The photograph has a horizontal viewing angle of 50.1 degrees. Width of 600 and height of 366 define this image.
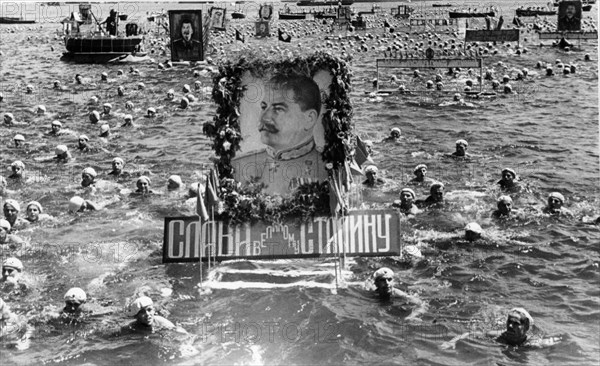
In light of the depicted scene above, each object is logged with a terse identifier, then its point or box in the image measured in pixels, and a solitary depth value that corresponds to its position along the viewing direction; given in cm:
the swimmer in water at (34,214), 2066
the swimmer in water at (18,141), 3111
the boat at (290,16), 11081
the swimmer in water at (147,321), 1320
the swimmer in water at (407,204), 1999
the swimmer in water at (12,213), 1988
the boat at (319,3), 13662
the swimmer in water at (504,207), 1978
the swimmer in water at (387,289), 1429
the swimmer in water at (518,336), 1231
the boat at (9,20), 9682
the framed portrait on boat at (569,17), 5447
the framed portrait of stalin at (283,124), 1399
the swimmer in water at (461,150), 2734
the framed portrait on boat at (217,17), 6327
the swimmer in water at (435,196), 2092
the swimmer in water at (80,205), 2158
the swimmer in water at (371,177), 2322
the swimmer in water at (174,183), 2325
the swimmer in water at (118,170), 2577
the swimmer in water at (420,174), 2362
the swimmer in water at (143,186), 2314
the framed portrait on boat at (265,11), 7590
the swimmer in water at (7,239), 1834
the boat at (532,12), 10269
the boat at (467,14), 9755
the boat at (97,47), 6512
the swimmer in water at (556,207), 2023
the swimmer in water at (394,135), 3075
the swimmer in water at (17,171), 2572
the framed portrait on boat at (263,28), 6546
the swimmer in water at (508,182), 2256
